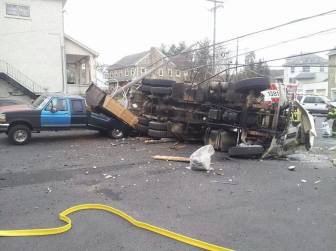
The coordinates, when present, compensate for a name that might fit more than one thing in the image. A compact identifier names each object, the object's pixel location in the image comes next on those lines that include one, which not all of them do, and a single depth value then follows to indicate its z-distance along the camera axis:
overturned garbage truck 10.70
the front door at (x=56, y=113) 12.64
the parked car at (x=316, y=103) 30.64
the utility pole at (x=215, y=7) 28.94
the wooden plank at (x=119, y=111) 13.77
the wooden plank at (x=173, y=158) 9.91
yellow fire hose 4.46
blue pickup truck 12.20
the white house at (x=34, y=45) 25.53
